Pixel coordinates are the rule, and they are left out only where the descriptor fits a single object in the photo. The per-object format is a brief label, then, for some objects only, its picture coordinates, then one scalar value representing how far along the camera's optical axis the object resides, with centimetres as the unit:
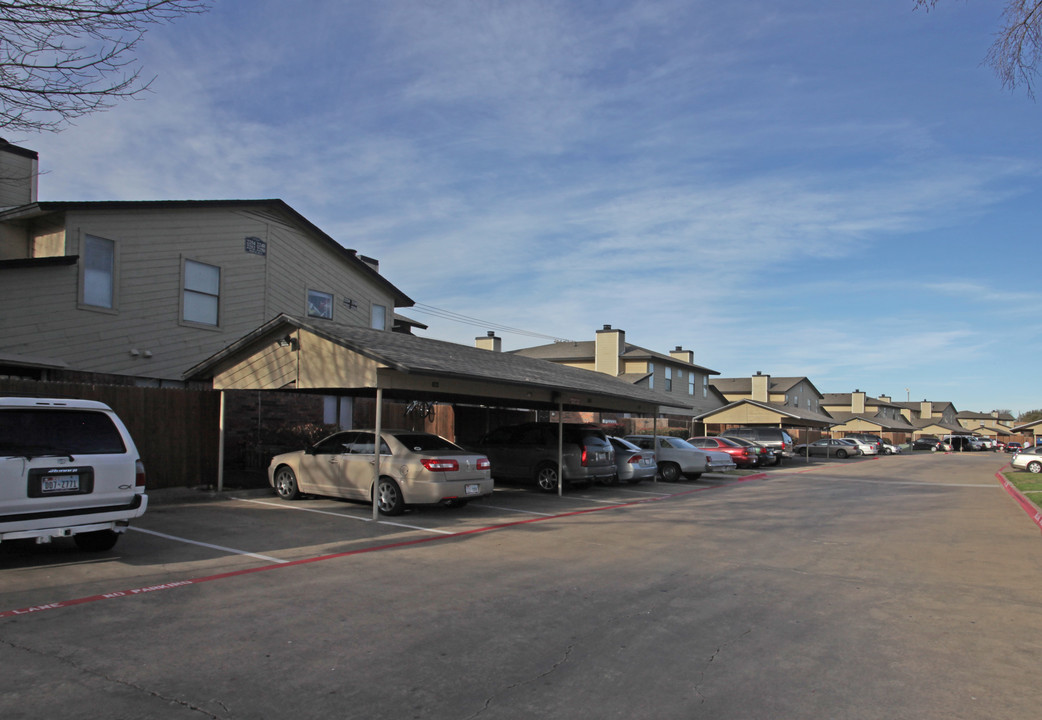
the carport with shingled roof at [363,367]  1198
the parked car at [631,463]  1933
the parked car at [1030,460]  3324
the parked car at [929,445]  7600
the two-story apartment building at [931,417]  10431
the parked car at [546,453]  1736
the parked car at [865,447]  5103
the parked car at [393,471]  1197
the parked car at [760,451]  3120
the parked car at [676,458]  2275
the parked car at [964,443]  7706
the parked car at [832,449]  4822
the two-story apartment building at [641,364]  4512
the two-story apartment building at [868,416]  8112
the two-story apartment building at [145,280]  1438
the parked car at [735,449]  2898
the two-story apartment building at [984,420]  14512
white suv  730
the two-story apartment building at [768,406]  4284
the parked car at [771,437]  3600
